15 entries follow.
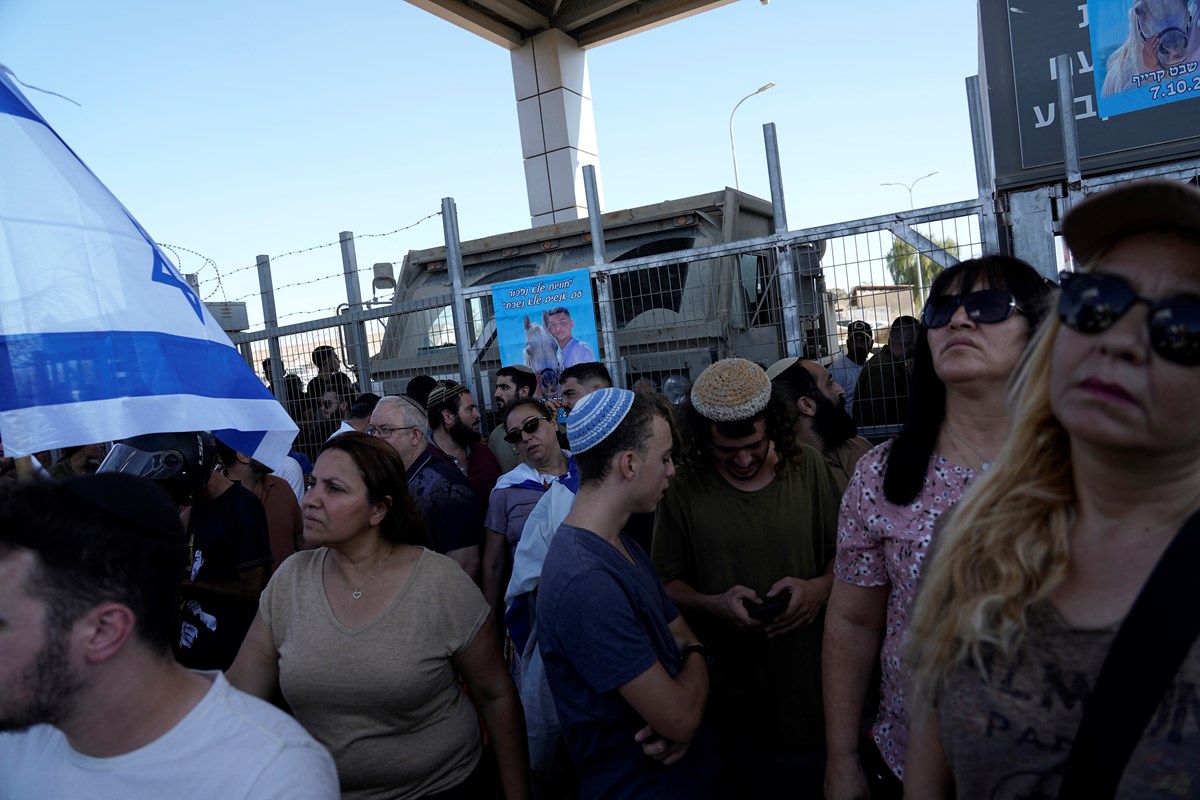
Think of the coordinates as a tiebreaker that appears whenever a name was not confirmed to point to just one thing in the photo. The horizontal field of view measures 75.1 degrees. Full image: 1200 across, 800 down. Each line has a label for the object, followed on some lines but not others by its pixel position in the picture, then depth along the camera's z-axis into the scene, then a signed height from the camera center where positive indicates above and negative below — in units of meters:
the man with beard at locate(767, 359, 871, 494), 3.80 -0.45
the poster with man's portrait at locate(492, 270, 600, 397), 5.34 +0.30
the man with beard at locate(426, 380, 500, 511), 4.93 -0.37
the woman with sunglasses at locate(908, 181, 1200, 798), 0.99 -0.37
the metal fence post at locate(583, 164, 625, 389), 5.29 +0.42
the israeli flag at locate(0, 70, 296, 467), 2.57 +0.35
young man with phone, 2.71 -0.82
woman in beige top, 2.34 -0.80
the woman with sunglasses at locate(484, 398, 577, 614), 3.78 -0.57
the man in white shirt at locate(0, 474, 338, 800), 1.48 -0.49
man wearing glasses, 3.78 -0.55
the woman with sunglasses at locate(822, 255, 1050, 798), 1.96 -0.42
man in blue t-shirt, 2.03 -0.74
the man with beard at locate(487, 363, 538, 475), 5.22 -0.12
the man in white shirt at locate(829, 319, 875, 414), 4.78 -0.19
